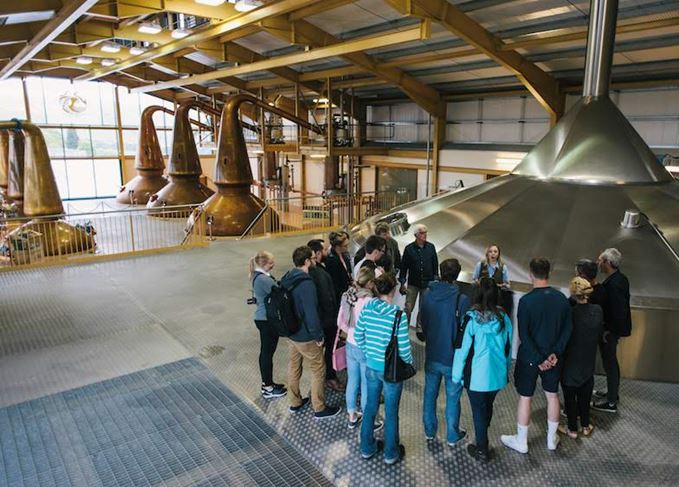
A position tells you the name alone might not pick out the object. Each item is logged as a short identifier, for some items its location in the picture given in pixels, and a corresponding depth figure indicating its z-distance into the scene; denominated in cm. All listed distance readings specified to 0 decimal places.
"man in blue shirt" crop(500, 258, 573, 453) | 303
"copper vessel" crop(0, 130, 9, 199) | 1623
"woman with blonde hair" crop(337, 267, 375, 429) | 317
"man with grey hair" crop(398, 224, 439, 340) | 497
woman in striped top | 294
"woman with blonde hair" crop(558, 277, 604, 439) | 314
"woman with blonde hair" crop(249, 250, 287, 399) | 368
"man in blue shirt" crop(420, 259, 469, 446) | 310
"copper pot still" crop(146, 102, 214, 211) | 1652
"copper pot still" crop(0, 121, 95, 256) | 1120
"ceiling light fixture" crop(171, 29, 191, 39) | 1227
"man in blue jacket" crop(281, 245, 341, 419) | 349
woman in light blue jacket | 299
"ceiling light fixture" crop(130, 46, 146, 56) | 1542
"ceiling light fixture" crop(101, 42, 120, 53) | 1489
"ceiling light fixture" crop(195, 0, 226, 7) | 913
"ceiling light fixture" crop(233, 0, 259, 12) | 930
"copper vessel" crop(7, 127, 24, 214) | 1277
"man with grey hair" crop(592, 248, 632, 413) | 354
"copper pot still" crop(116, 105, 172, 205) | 2014
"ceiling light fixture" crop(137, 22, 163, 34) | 1277
